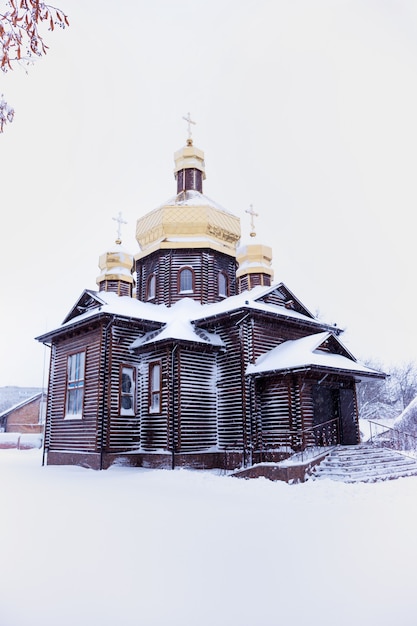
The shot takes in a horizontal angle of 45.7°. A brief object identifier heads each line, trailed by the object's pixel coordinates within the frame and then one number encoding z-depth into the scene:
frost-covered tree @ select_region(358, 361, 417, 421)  49.47
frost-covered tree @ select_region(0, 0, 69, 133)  3.71
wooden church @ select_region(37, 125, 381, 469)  16.61
